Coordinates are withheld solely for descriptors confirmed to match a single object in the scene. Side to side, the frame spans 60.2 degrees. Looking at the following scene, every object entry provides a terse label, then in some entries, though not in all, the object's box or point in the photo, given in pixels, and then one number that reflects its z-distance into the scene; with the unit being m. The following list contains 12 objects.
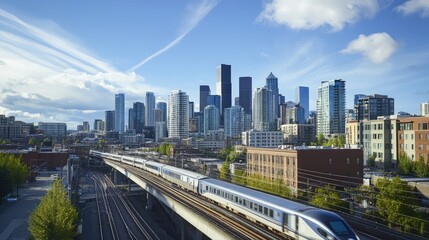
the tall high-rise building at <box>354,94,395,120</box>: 196.62
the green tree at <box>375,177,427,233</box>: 32.09
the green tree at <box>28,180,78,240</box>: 30.06
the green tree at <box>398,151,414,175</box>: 75.31
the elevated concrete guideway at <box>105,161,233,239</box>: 28.19
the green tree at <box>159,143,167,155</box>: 164.49
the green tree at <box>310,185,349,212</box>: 38.88
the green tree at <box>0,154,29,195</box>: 61.95
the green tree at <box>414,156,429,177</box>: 70.81
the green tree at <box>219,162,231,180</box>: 76.75
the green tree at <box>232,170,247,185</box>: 63.22
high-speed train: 22.84
